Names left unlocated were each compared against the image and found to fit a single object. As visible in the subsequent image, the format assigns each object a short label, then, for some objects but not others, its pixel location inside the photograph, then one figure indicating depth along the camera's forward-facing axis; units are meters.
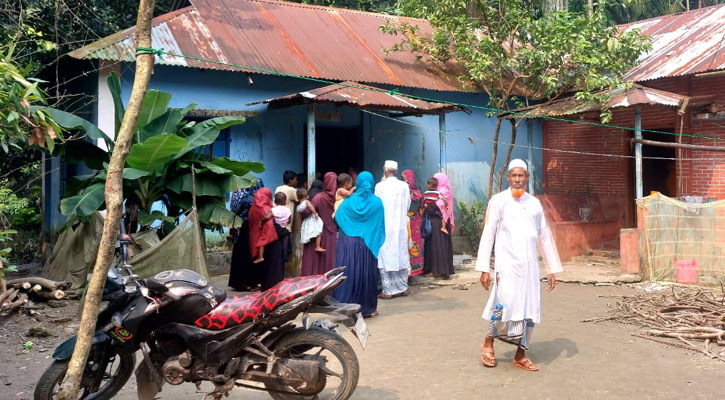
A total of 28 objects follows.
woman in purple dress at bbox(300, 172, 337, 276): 9.17
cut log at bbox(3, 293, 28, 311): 7.66
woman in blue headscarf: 7.86
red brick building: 12.08
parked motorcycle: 4.46
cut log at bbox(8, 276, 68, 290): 8.26
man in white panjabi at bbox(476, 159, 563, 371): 5.82
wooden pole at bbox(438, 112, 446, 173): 12.11
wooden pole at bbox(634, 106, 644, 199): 11.06
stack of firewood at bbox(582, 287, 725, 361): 6.59
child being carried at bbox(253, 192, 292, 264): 9.26
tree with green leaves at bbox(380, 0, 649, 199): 11.80
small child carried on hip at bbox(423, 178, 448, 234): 10.65
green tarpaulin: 7.88
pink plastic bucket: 9.64
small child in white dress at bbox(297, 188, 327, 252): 9.10
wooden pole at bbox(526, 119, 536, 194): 13.25
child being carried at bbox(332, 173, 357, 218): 8.54
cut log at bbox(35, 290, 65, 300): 8.26
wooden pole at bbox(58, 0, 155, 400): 3.77
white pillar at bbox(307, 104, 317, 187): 10.70
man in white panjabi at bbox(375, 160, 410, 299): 9.22
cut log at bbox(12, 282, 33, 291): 8.12
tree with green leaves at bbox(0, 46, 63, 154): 4.15
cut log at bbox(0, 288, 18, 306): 7.69
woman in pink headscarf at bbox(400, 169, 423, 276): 10.52
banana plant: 8.51
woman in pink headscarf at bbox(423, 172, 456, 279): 10.66
